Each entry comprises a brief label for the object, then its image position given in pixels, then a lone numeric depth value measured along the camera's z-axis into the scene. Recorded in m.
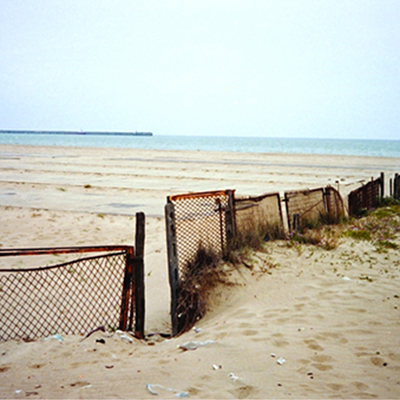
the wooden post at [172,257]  6.18
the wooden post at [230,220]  7.57
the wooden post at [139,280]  5.55
